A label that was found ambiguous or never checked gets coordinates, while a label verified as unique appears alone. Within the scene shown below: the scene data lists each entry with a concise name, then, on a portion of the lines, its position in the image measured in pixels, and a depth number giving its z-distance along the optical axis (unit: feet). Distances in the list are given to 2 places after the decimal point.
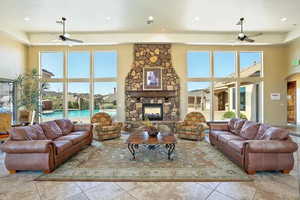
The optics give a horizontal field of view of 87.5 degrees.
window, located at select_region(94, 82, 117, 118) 25.38
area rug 9.43
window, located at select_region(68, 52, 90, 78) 25.30
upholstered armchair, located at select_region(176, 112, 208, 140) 18.10
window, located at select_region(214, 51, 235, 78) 25.38
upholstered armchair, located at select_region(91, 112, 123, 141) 17.99
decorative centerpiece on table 13.93
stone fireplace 24.38
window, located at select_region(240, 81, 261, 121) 25.85
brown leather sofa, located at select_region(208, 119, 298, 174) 9.65
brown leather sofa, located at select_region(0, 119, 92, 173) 9.82
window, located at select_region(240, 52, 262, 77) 25.44
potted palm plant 20.79
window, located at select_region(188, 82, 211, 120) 25.41
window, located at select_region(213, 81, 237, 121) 25.71
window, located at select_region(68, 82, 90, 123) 25.45
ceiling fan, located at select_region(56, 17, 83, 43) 17.51
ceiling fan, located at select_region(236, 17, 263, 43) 17.35
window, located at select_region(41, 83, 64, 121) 25.30
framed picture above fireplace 24.31
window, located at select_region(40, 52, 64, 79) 25.21
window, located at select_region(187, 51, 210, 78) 25.26
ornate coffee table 12.15
